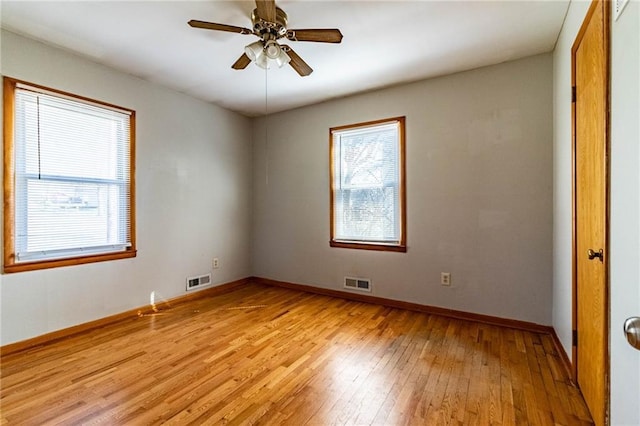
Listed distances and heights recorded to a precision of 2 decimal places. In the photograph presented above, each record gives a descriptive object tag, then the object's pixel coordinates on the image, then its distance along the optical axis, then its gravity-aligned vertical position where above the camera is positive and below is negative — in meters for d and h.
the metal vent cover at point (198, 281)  3.71 -0.92
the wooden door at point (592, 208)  1.34 +0.02
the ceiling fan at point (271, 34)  1.87 +1.22
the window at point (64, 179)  2.37 +0.31
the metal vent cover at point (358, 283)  3.58 -0.91
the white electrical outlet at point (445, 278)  3.07 -0.71
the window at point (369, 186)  3.39 +0.33
